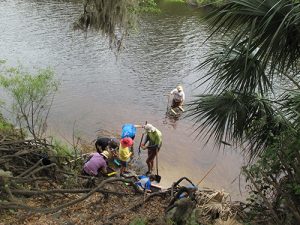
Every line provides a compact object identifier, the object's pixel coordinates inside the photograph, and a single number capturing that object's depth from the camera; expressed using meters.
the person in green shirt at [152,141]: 8.26
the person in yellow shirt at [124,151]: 8.14
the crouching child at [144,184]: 6.52
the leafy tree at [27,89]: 8.71
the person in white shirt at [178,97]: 12.11
